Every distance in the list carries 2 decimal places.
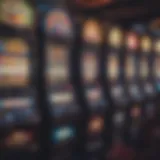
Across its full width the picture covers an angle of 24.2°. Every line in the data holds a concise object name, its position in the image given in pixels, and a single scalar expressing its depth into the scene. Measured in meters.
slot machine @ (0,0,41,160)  2.10
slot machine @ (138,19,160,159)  3.30
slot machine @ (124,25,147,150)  3.39
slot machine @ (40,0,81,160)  2.51
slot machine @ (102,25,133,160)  3.22
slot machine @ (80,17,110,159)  2.96
